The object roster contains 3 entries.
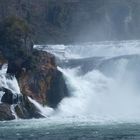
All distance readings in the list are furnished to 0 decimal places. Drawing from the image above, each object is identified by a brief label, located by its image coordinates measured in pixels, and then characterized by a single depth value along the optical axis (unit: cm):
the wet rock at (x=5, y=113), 10274
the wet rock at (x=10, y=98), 10506
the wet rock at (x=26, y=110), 10450
